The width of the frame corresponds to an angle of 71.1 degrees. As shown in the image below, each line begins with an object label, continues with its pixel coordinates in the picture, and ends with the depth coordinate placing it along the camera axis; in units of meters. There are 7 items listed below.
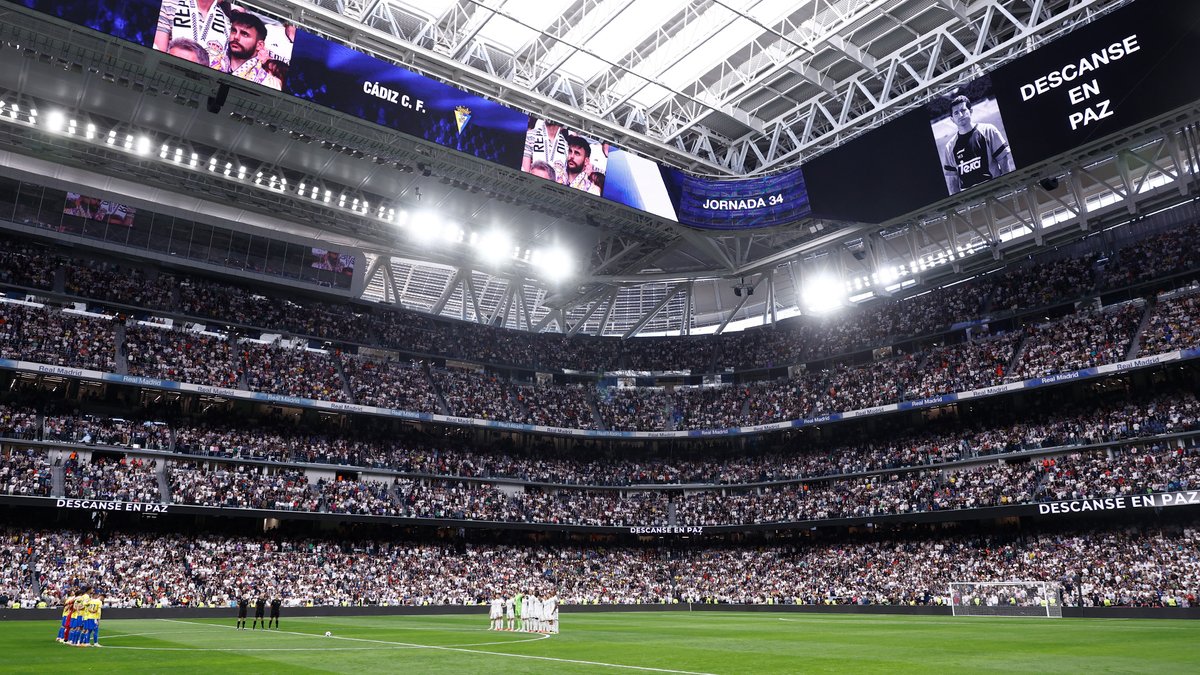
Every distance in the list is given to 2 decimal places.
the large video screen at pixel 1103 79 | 32.47
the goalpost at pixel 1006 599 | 38.78
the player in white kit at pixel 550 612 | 28.12
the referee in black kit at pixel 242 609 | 30.62
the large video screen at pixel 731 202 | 47.81
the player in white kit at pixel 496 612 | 28.30
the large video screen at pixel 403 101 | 36.41
